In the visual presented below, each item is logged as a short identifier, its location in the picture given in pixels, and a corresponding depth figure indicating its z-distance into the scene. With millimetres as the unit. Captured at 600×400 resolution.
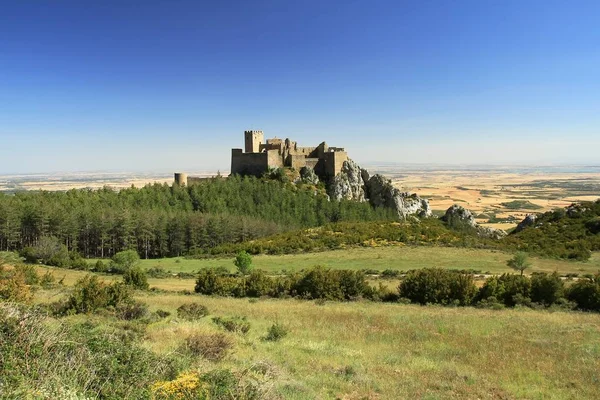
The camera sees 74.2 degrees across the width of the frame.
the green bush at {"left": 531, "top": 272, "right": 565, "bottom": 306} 24641
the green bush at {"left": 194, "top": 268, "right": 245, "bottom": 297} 28375
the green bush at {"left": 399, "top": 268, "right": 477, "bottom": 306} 24969
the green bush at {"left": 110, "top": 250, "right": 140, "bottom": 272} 41531
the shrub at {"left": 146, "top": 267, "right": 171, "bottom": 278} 40188
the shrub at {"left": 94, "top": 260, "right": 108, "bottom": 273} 42188
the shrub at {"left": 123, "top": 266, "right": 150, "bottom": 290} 29438
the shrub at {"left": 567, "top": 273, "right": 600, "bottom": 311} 23609
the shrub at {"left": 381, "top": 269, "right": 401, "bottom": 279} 36438
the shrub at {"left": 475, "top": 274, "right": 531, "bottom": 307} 24891
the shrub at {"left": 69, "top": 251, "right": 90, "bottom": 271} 42925
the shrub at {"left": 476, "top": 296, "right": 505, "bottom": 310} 23078
